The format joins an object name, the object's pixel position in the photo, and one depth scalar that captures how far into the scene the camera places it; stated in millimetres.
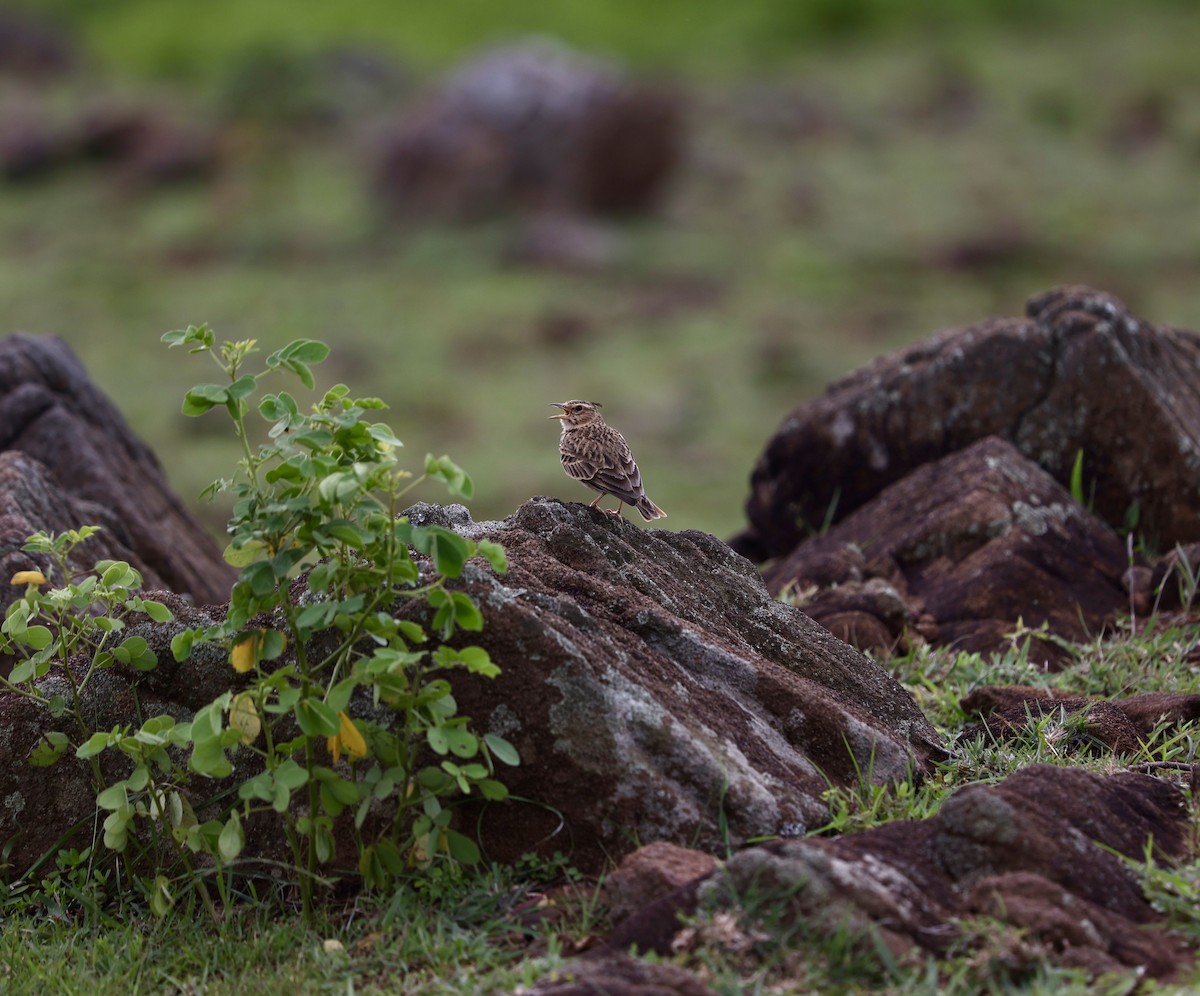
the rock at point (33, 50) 55906
